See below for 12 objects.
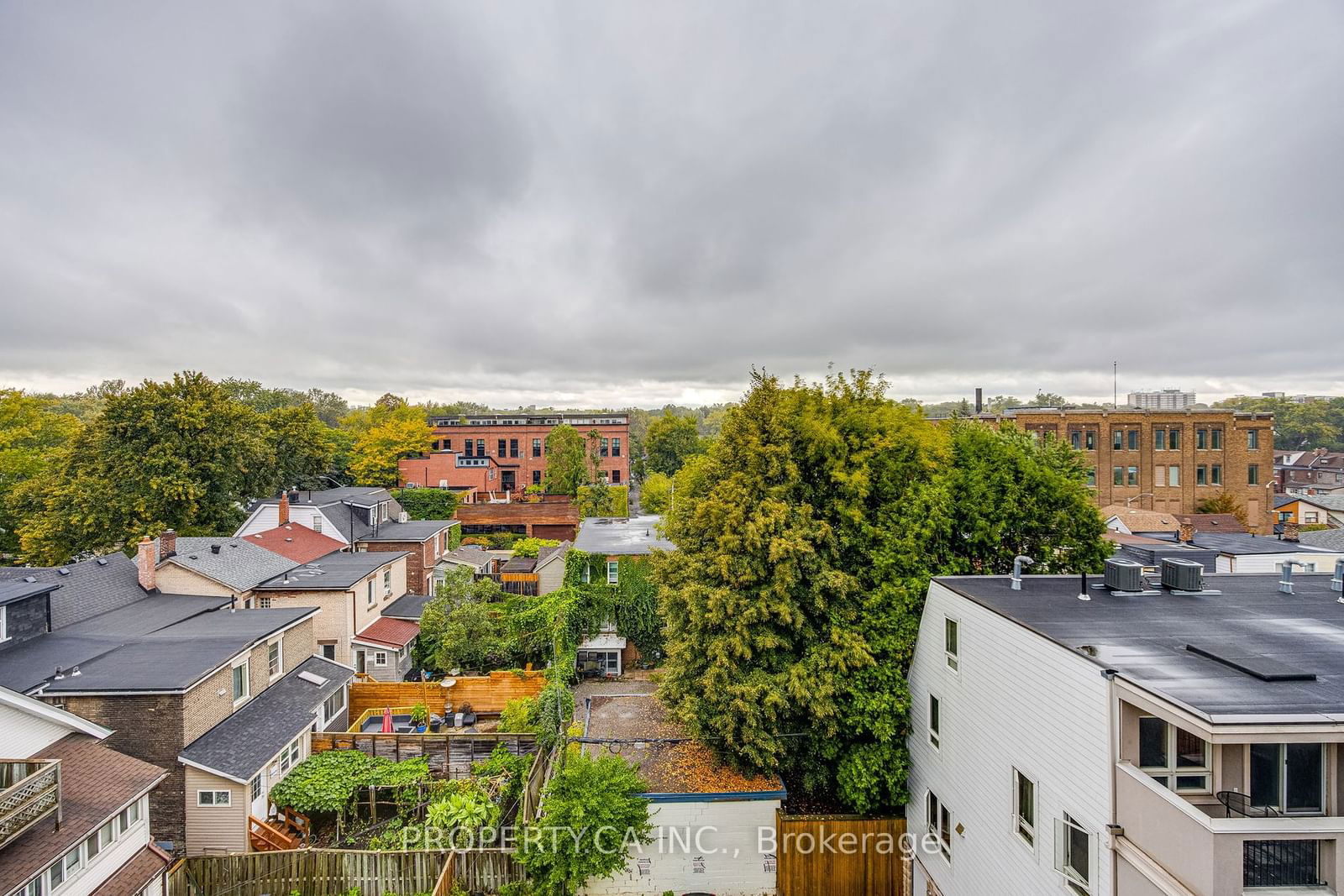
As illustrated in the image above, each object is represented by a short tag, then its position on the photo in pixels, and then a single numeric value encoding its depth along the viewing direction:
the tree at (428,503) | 47.22
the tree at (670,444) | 71.12
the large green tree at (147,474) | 28.86
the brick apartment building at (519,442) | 66.06
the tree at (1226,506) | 43.12
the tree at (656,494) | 42.55
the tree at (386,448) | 53.06
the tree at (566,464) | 51.84
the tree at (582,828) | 11.40
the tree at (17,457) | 31.31
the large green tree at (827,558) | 13.73
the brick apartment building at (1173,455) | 44.16
